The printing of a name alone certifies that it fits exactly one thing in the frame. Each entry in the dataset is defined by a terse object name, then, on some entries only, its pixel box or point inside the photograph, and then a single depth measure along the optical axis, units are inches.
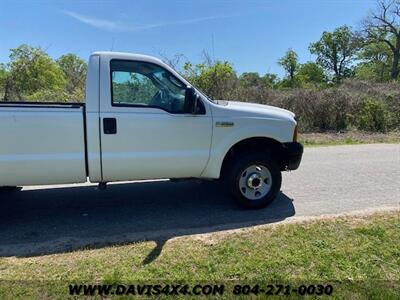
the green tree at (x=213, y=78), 542.7
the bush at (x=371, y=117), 543.0
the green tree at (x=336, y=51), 2461.9
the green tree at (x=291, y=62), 2704.2
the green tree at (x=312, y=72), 2559.1
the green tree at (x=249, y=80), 568.7
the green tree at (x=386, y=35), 1822.1
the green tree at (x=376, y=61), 2202.9
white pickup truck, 162.6
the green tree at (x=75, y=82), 429.5
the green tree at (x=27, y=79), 496.2
